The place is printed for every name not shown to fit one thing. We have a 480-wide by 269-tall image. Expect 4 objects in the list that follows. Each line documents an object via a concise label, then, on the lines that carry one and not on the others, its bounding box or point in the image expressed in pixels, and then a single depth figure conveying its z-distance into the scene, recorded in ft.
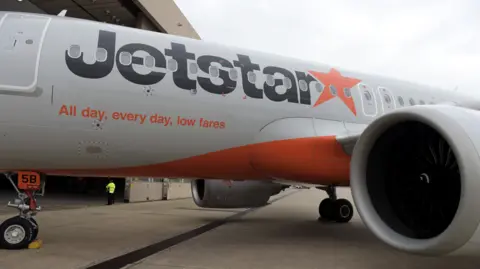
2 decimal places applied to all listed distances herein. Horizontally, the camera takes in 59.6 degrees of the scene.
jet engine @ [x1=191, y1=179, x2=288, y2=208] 29.91
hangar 51.57
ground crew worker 53.21
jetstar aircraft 13.97
